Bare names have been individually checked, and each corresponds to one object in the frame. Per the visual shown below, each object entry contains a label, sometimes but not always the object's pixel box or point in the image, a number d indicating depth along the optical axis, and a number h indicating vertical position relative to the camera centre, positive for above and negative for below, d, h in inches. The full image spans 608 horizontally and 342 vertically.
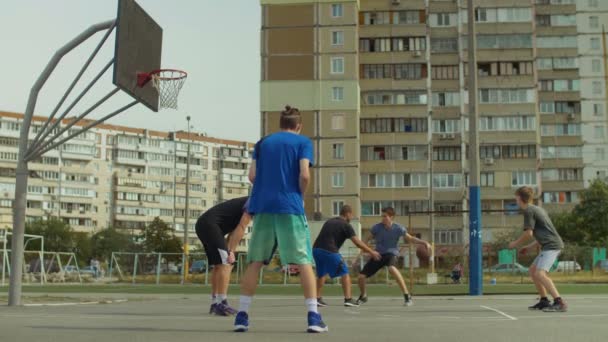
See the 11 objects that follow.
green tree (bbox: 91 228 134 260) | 4313.5 +115.8
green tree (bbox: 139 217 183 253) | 3885.3 +116.0
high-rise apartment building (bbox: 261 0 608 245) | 3415.4 +574.9
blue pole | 803.4 +26.0
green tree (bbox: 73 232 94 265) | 4315.9 +95.3
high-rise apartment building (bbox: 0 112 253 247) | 5541.3 +582.7
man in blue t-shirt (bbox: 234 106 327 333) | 324.8 +19.5
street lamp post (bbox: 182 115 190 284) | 1562.0 -1.0
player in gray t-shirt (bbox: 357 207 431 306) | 635.5 +17.5
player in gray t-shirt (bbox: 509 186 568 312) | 516.7 +18.4
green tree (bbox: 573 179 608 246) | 3144.7 +190.6
